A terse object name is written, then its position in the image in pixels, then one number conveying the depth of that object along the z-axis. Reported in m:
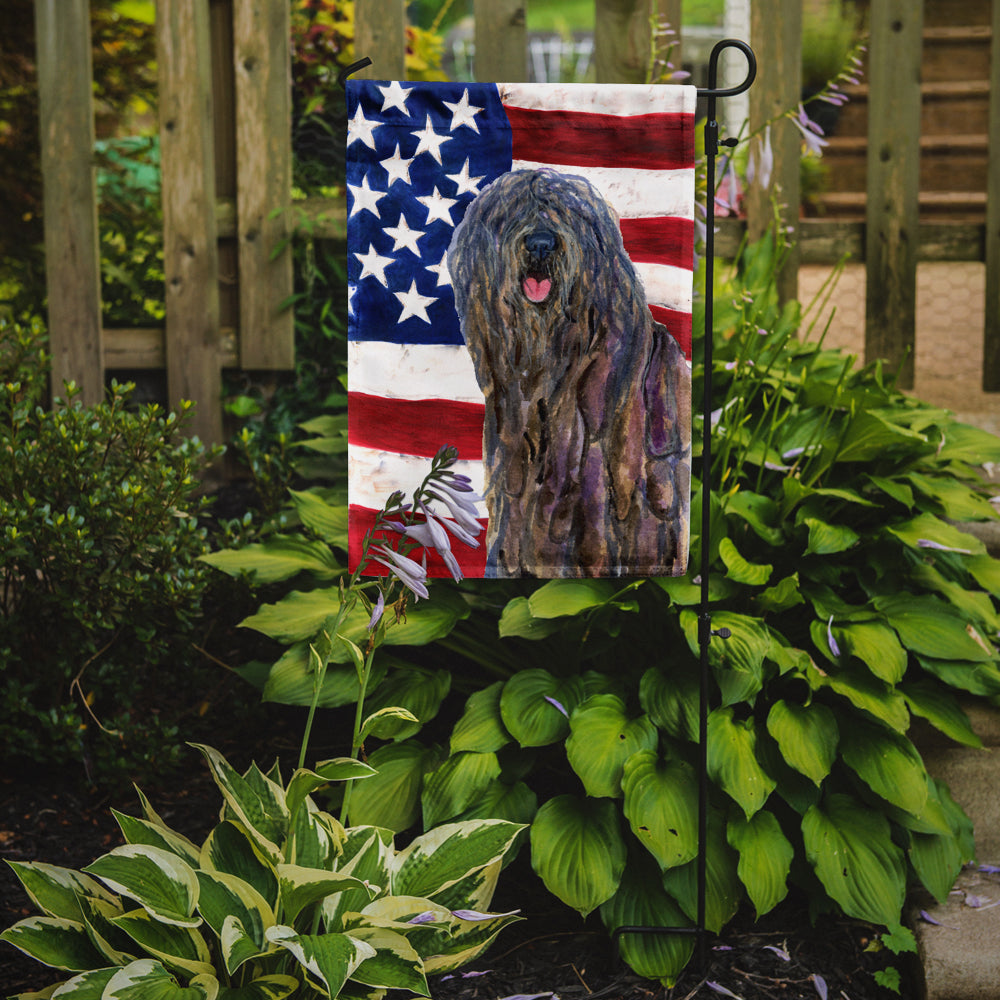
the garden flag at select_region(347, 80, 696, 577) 1.88
